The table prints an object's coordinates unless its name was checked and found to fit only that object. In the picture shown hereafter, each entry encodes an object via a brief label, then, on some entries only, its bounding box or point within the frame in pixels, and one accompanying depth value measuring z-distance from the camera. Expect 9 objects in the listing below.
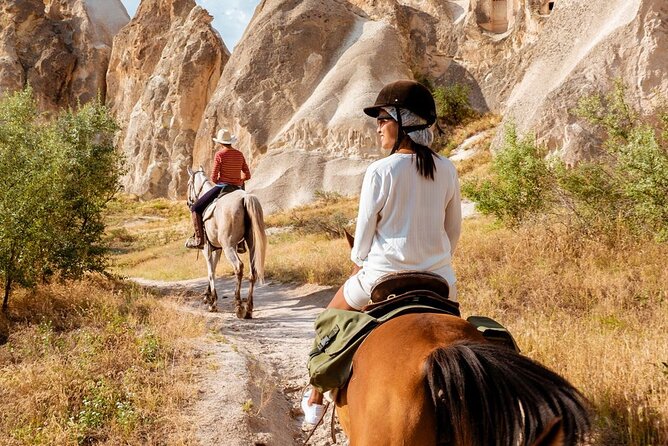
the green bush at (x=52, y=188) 7.38
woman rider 2.72
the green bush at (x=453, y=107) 31.05
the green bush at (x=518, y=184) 9.72
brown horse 1.76
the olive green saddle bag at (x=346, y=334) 2.49
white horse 8.71
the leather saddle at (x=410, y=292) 2.61
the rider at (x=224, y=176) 9.67
